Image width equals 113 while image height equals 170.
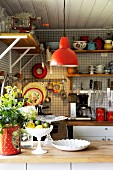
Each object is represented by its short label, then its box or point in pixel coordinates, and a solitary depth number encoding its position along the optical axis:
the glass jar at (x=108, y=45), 5.25
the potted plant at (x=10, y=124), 2.38
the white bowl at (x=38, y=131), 2.41
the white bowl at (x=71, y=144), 2.44
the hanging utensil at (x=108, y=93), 5.41
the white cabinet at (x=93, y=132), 4.91
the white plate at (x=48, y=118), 3.92
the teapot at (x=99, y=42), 5.31
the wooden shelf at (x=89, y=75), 5.21
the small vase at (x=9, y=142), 2.38
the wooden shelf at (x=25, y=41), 3.26
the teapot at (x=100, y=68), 5.27
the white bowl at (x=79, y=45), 5.22
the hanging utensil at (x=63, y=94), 5.43
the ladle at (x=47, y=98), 5.34
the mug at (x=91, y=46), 5.26
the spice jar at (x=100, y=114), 5.21
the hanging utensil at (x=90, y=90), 5.33
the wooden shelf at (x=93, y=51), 5.24
